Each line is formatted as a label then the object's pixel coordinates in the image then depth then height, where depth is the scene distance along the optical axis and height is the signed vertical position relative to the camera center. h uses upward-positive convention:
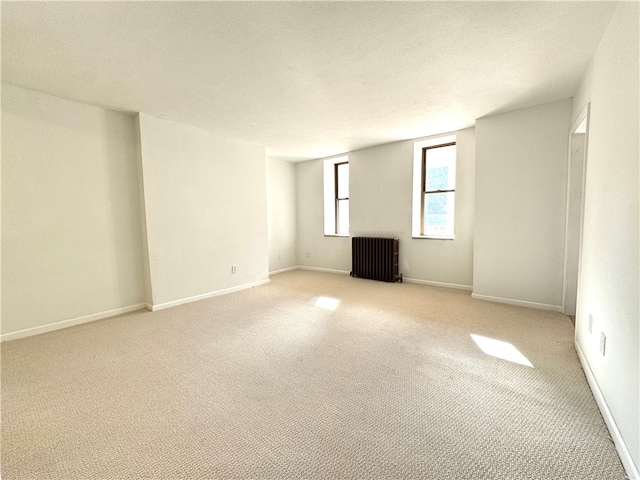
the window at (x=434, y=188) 4.49 +0.51
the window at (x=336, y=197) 5.92 +0.50
